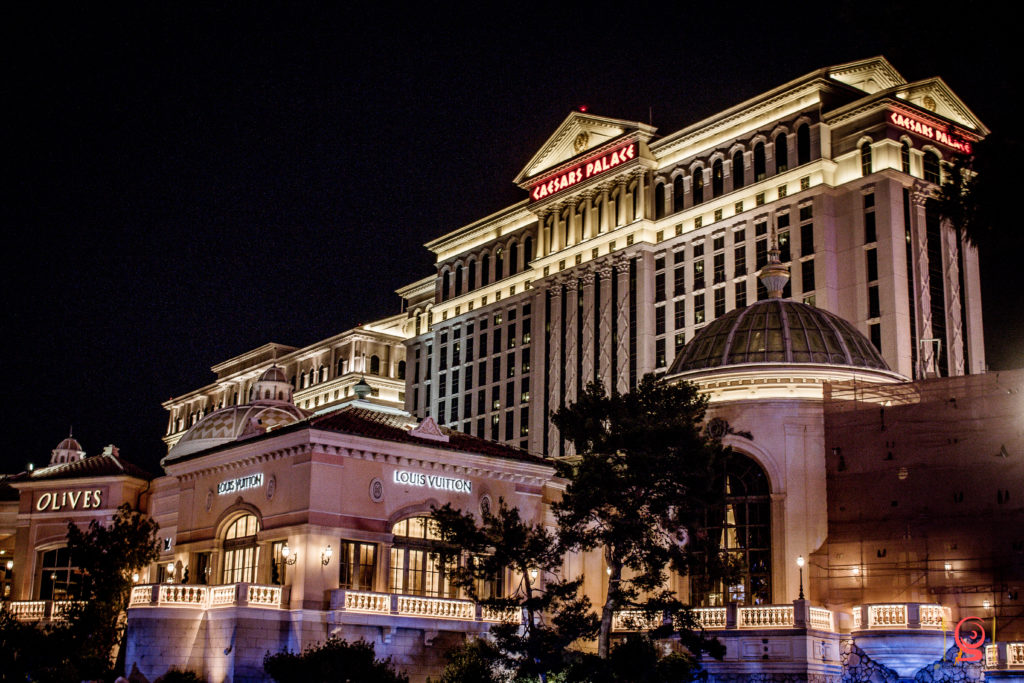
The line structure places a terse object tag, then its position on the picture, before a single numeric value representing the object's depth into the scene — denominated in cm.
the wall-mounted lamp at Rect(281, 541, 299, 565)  4381
